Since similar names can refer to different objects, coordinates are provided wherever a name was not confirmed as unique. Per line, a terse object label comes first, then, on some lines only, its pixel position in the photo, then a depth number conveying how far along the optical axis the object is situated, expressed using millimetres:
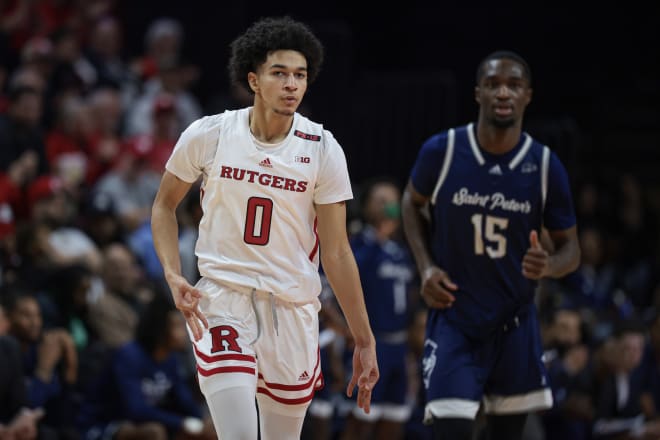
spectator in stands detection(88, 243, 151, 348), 17656
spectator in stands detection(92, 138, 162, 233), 21328
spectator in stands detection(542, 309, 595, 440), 20484
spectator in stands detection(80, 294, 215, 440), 16375
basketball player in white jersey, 10281
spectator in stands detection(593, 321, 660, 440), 20812
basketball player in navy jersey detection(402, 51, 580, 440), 12227
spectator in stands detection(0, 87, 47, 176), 20641
